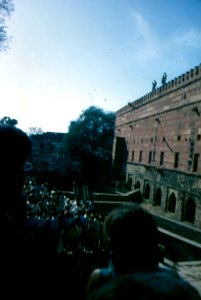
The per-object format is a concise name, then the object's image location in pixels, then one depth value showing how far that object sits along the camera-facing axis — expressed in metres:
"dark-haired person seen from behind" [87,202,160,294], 1.88
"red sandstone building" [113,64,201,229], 20.08
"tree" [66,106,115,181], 50.38
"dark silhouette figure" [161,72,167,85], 28.36
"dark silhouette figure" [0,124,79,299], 1.49
